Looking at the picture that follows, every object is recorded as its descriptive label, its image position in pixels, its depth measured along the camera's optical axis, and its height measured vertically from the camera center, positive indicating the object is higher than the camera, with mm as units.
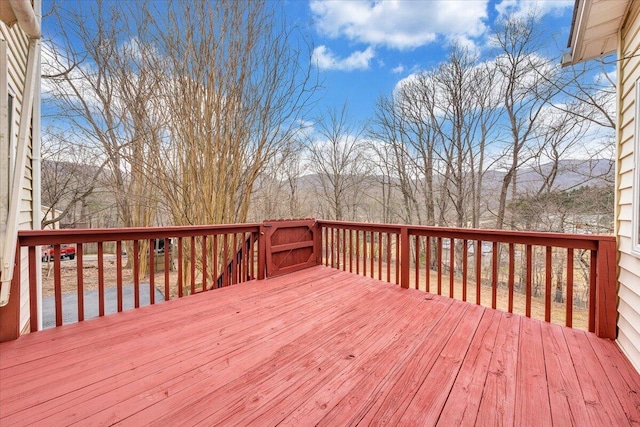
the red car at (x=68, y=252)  9913 -1757
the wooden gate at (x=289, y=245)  3715 -577
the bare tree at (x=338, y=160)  10422 +2079
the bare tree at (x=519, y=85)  7691 +3874
